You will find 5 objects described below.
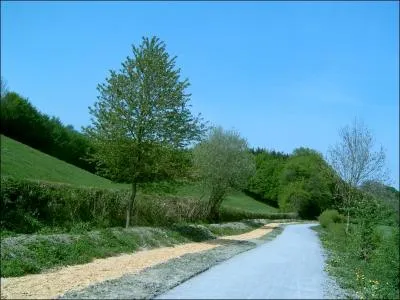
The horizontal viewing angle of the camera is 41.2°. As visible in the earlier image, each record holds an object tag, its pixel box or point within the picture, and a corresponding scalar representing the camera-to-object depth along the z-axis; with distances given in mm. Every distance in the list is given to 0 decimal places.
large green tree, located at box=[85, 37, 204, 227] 26609
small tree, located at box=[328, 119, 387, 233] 34500
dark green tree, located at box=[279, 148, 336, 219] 102500
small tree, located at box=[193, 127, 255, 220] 47562
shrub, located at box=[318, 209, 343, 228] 49925
